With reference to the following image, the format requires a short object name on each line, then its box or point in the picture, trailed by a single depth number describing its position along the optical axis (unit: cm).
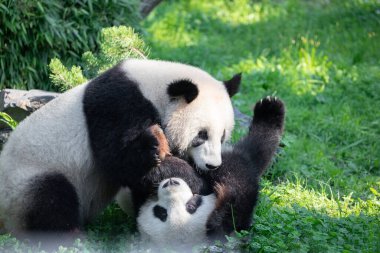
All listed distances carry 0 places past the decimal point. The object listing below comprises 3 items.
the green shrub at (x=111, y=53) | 1038
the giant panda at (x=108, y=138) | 802
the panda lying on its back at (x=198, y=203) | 784
